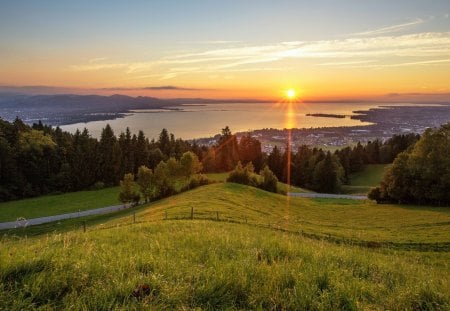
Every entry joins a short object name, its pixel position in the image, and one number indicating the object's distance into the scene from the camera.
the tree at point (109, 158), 93.88
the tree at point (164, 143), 114.62
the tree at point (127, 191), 60.56
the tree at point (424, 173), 58.50
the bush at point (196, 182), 67.09
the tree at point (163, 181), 62.97
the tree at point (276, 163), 116.94
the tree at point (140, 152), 104.31
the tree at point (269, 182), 71.88
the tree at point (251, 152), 125.69
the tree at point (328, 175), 100.81
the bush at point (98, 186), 89.69
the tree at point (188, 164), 65.12
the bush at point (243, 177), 69.81
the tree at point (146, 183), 61.22
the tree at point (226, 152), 121.12
